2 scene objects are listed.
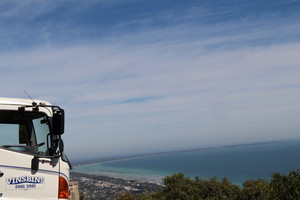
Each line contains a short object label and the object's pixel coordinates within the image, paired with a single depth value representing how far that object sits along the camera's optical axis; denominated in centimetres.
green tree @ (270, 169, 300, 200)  2047
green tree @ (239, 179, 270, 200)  3063
